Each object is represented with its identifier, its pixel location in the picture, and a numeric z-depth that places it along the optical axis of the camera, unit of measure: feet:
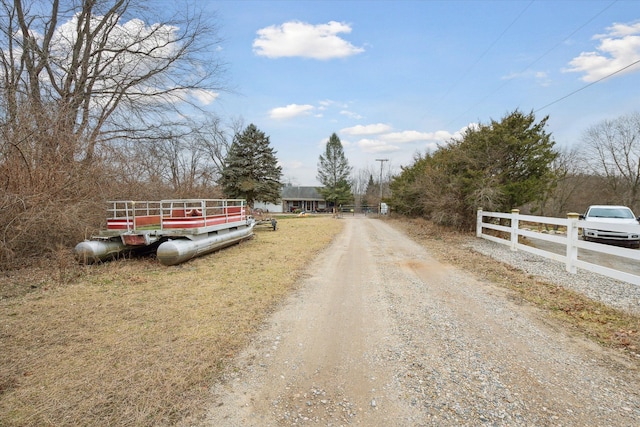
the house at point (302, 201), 177.34
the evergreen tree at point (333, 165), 166.91
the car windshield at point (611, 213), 41.96
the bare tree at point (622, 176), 90.63
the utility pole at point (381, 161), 151.43
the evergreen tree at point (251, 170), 96.07
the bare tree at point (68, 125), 21.53
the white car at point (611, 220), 36.76
